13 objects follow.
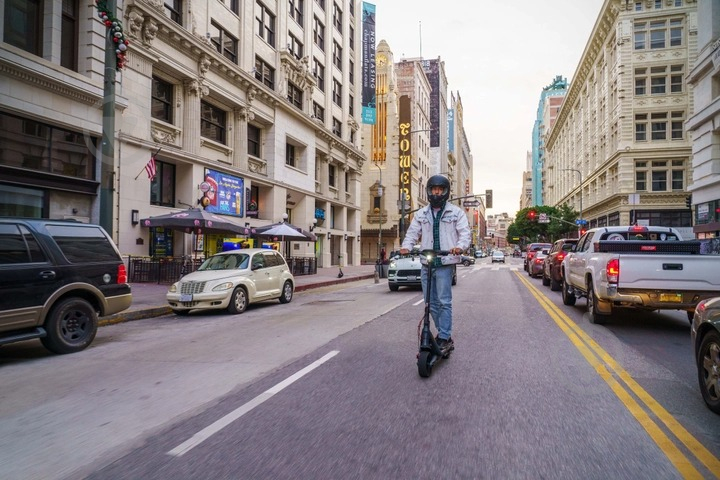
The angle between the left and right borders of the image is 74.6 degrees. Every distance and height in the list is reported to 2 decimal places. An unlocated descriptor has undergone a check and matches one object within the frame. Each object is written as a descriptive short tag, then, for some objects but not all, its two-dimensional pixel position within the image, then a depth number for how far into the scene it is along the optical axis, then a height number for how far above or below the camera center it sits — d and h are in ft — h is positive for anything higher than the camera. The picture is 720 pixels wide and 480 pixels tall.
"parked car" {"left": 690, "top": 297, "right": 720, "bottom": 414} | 12.70 -2.81
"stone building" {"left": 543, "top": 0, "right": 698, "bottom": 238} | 143.54 +43.70
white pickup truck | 24.06 -1.42
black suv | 20.07 -1.35
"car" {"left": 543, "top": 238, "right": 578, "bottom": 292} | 51.06 -1.13
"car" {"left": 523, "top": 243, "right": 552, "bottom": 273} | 94.60 +0.27
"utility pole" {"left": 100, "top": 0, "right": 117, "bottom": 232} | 34.53 +9.67
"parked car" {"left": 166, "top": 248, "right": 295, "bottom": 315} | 35.55 -2.53
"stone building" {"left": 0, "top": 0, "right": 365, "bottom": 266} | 48.60 +19.31
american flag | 57.31 +10.13
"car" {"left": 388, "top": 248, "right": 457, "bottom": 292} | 53.78 -2.53
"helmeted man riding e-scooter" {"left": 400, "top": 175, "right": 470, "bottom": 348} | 17.94 +0.40
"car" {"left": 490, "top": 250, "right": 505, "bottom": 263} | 191.83 -2.73
